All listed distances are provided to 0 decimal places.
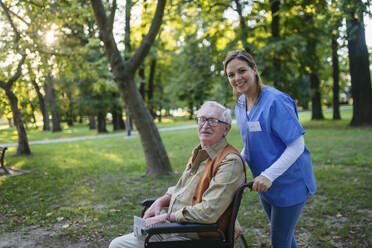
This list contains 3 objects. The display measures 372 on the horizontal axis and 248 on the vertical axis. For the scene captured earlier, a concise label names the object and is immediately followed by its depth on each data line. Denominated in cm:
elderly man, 211
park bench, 822
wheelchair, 205
